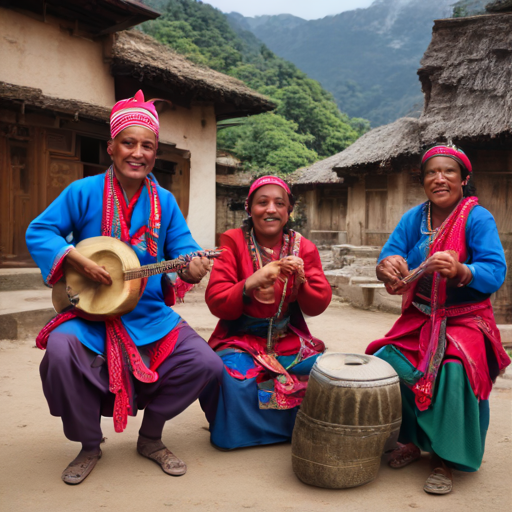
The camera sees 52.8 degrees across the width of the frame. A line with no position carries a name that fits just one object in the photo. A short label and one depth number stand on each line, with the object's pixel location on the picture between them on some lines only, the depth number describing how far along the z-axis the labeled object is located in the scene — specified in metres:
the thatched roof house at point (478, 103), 9.56
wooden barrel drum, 2.41
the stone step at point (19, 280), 7.54
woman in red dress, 2.98
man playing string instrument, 2.57
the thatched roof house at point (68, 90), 8.53
